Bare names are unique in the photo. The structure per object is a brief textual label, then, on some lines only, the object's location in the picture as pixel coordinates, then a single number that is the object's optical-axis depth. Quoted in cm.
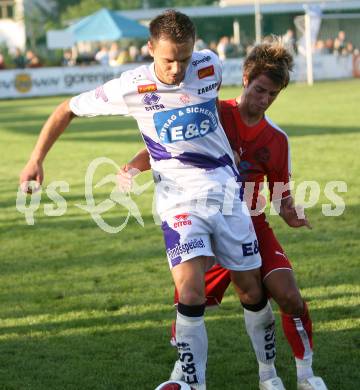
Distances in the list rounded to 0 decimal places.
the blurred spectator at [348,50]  4420
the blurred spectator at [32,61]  3838
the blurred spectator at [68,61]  4074
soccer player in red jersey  540
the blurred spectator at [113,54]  4202
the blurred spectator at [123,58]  4057
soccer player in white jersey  503
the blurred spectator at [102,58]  4097
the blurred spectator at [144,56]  4209
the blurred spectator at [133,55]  4188
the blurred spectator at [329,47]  4481
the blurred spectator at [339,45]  4366
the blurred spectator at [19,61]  3828
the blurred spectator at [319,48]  4300
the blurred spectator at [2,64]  3756
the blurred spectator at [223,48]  4208
